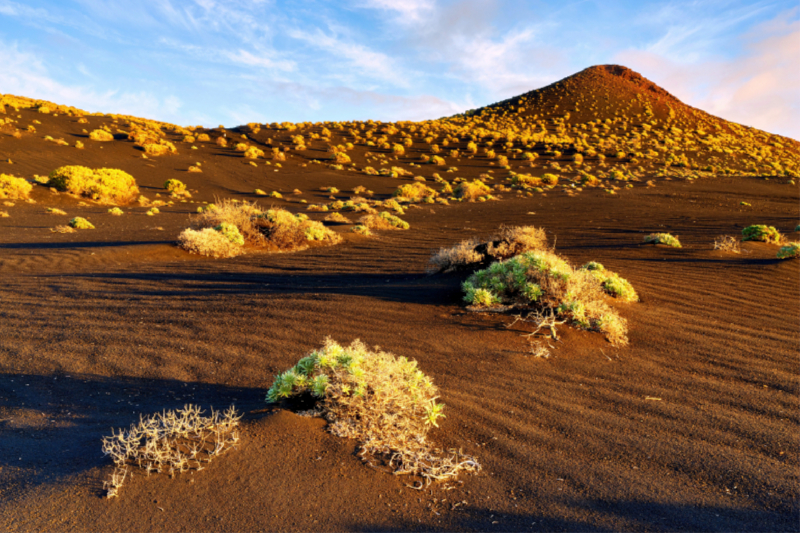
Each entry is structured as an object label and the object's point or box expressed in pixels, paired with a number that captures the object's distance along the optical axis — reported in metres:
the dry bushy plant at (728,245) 10.50
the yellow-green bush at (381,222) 15.95
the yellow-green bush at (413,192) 26.38
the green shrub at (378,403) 2.99
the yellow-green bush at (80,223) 15.55
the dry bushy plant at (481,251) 8.12
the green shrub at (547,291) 5.70
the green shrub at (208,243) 11.23
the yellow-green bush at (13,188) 20.47
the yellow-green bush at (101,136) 34.78
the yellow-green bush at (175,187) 26.03
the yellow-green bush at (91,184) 22.31
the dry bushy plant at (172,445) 2.76
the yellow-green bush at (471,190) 25.55
